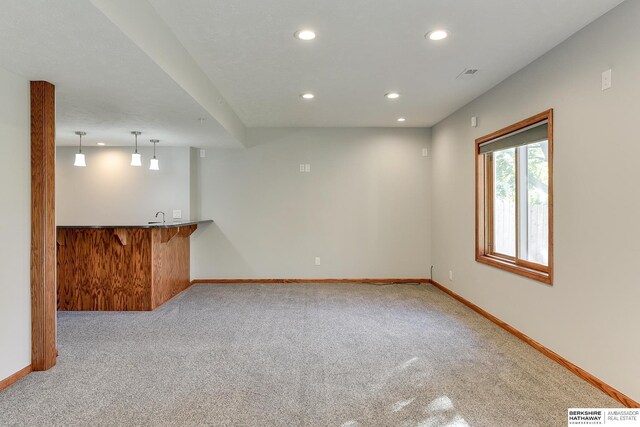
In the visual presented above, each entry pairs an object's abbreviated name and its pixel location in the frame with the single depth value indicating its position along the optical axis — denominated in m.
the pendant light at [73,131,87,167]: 4.75
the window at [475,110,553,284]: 3.40
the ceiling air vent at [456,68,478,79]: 3.67
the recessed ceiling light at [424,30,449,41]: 2.88
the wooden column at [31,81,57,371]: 2.89
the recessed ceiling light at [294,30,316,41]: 2.87
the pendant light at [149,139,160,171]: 5.44
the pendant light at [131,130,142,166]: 5.13
